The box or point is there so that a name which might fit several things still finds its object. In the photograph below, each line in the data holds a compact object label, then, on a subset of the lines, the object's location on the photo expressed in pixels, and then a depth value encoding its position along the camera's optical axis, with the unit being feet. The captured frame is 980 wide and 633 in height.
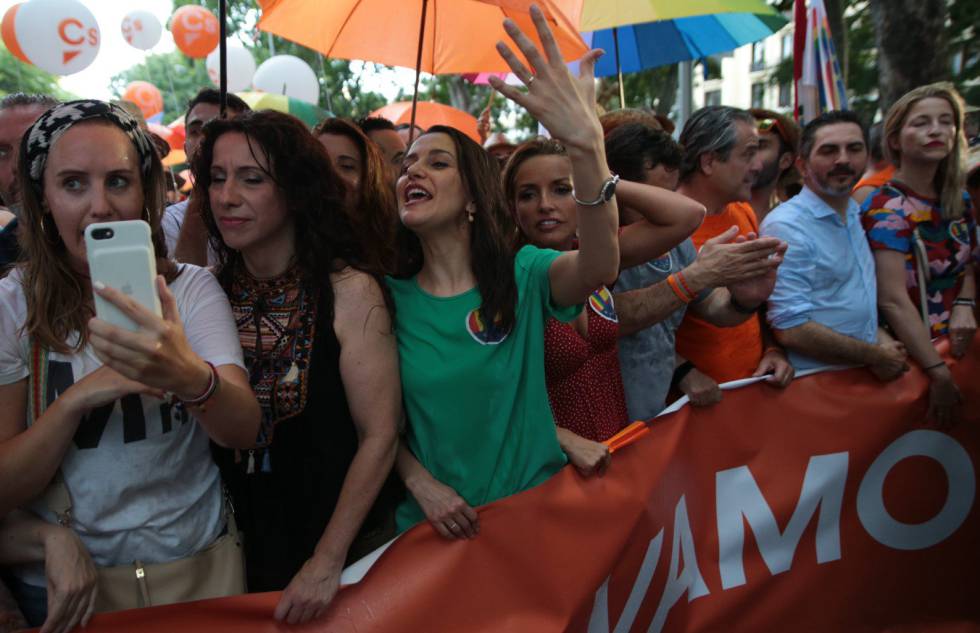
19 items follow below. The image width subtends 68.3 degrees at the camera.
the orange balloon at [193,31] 37.55
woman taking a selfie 5.18
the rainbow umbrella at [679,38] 18.66
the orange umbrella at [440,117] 26.53
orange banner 6.85
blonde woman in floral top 10.44
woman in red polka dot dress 7.70
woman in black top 6.45
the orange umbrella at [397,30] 12.89
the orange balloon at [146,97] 48.67
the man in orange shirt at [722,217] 9.72
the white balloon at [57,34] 25.59
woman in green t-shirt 6.79
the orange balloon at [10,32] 26.12
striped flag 16.53
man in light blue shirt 9.80
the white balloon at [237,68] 38.46
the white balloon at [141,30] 43.06
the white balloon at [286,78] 32.53
